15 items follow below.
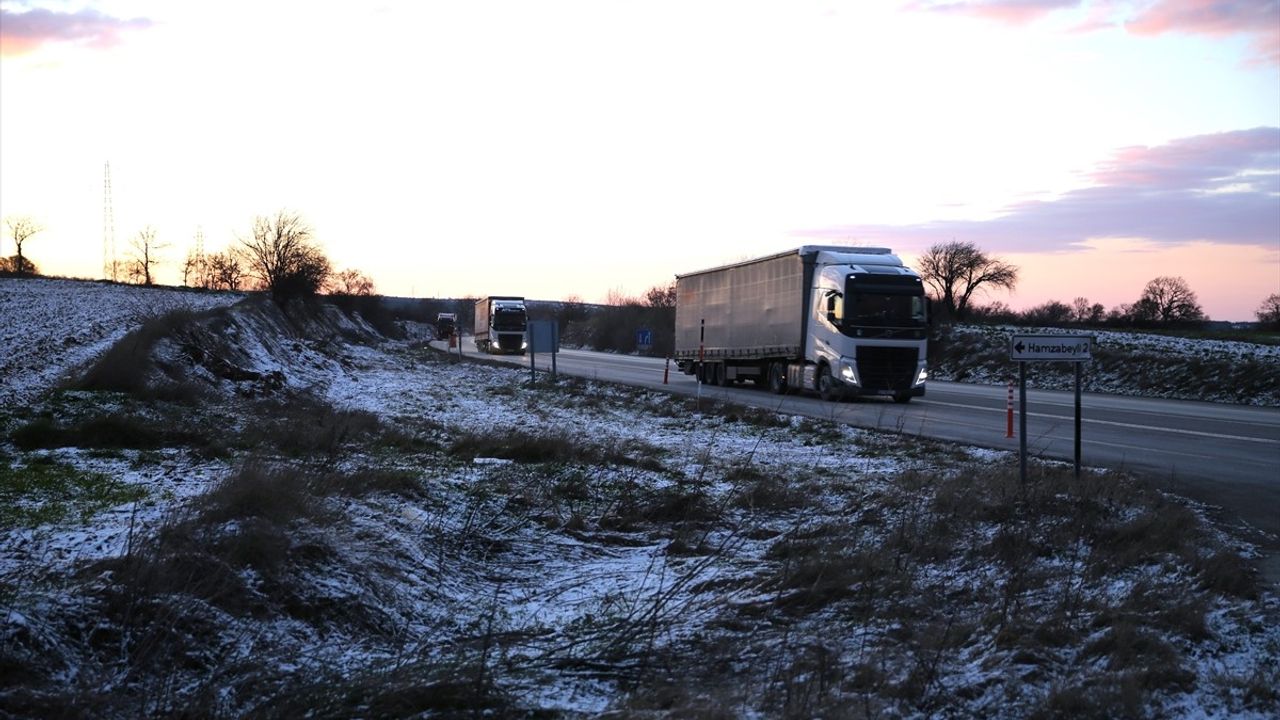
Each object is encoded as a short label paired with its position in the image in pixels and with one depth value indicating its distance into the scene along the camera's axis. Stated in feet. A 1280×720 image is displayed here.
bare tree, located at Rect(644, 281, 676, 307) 333.83
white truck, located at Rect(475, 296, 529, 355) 212.43
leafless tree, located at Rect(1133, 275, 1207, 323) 301.02
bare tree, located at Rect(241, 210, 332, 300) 260.83
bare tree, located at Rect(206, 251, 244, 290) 279.04
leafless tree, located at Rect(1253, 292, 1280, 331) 259.80
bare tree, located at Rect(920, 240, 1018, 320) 303.68
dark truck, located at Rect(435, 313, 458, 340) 374.88
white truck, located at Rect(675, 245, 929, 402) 88.74
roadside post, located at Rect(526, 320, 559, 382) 103.91
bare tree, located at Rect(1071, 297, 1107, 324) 312.29
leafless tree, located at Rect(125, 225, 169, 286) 382.83
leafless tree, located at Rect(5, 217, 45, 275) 352.69
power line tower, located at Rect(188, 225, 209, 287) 392.22
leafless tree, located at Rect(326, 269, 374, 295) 404.38
